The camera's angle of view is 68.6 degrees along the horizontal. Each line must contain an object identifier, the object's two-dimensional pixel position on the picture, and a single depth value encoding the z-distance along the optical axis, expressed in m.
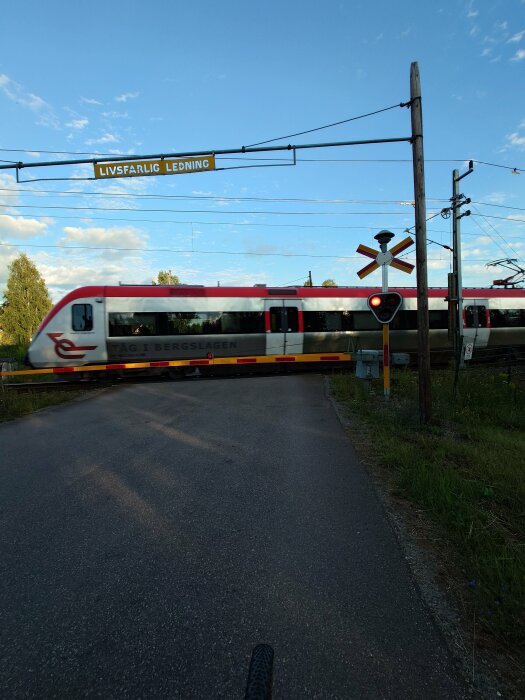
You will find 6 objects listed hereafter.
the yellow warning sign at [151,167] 7.96
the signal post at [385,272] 8.35
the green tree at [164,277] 56.78
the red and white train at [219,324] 13.62
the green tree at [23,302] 46.12
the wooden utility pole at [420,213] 7.24
